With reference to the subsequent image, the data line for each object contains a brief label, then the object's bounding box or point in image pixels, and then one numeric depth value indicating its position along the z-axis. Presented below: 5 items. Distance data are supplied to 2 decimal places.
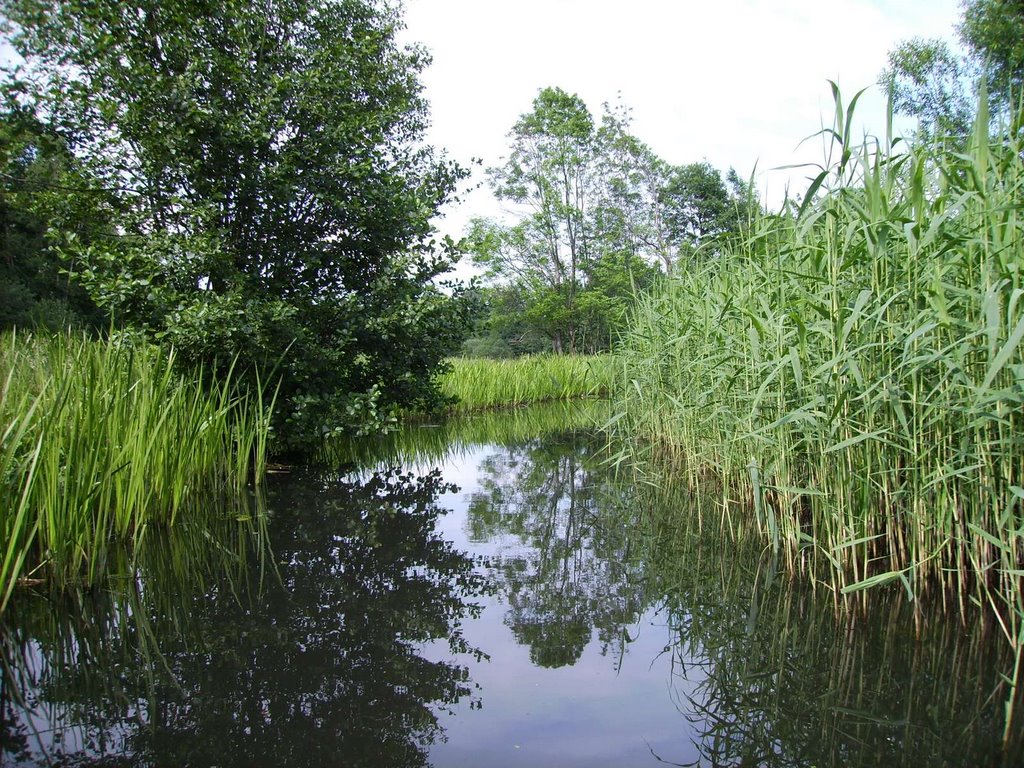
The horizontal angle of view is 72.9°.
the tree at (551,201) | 25.59
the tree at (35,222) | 5.71
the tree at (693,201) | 30.34
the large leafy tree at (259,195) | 5.56
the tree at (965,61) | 17.38
